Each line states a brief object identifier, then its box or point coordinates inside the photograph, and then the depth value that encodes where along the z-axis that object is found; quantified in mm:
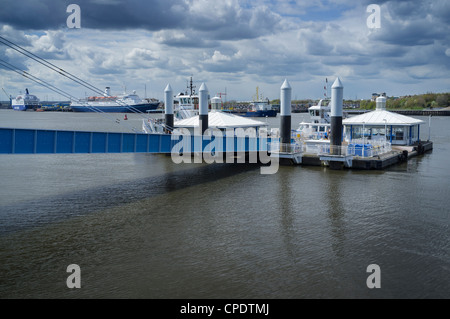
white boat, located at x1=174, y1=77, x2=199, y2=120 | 57000
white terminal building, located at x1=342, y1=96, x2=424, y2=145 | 44844
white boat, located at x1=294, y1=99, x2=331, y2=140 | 48688
